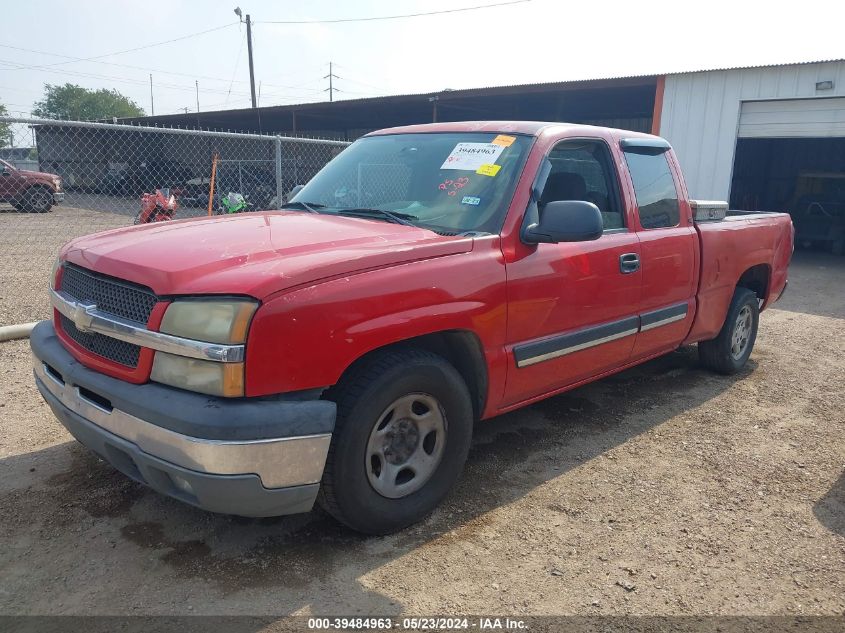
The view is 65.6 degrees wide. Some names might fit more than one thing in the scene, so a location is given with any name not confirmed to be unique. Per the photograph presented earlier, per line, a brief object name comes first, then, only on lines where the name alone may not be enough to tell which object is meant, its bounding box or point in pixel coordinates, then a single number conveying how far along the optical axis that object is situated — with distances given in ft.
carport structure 51.80
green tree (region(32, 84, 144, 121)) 307.78
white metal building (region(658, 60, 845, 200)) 38.88
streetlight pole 129.18
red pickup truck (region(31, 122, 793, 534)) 7.84
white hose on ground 18.35
